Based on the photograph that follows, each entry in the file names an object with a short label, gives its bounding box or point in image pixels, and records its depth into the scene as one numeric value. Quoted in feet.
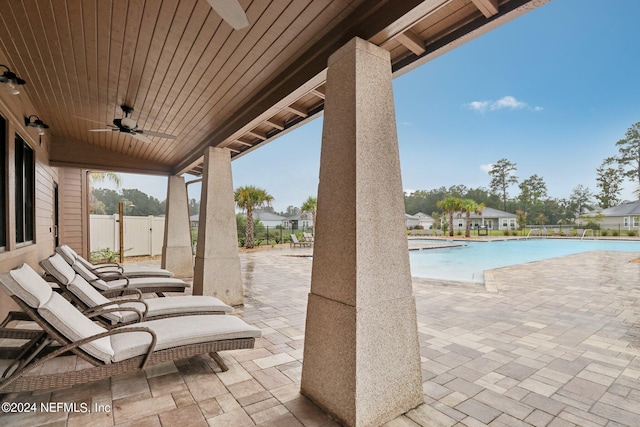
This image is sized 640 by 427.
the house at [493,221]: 126.52
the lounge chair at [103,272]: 15.66
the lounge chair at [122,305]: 10.43
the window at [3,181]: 11.88
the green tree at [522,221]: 101.96
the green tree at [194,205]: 119.16
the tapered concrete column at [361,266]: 6.73
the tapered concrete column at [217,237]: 17.13
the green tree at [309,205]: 69.54
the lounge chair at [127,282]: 14.80
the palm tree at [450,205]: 84.35
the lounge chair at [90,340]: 6.82
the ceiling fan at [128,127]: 15.38
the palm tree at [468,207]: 83.82
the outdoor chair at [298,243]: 58.80
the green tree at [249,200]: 58.18
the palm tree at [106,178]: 53.01
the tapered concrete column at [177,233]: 27.58
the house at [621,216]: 96.99
